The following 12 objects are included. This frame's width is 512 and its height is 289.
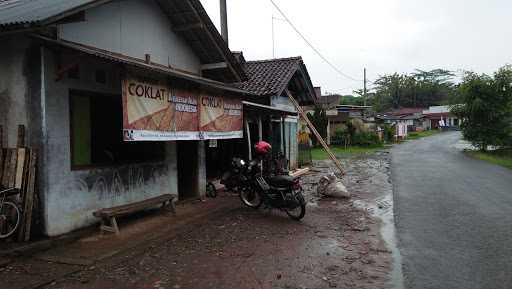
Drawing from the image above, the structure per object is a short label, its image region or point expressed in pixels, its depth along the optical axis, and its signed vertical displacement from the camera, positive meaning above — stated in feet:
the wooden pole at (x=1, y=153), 22.69 -0.41
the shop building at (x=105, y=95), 21.84 +2.94
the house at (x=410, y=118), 226.85 +10.30
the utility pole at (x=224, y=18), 50.93 +14.96
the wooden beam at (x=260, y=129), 47.50 +1.20
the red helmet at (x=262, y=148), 34.53 -0.71
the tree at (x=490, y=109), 94.17 +5.79
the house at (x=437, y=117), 259.47 +11.73
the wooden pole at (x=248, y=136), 42.06 +0.38
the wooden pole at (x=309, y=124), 55.31 +1.83
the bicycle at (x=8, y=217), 21.31 -3.69
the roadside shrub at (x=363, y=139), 124.16 -0.60
